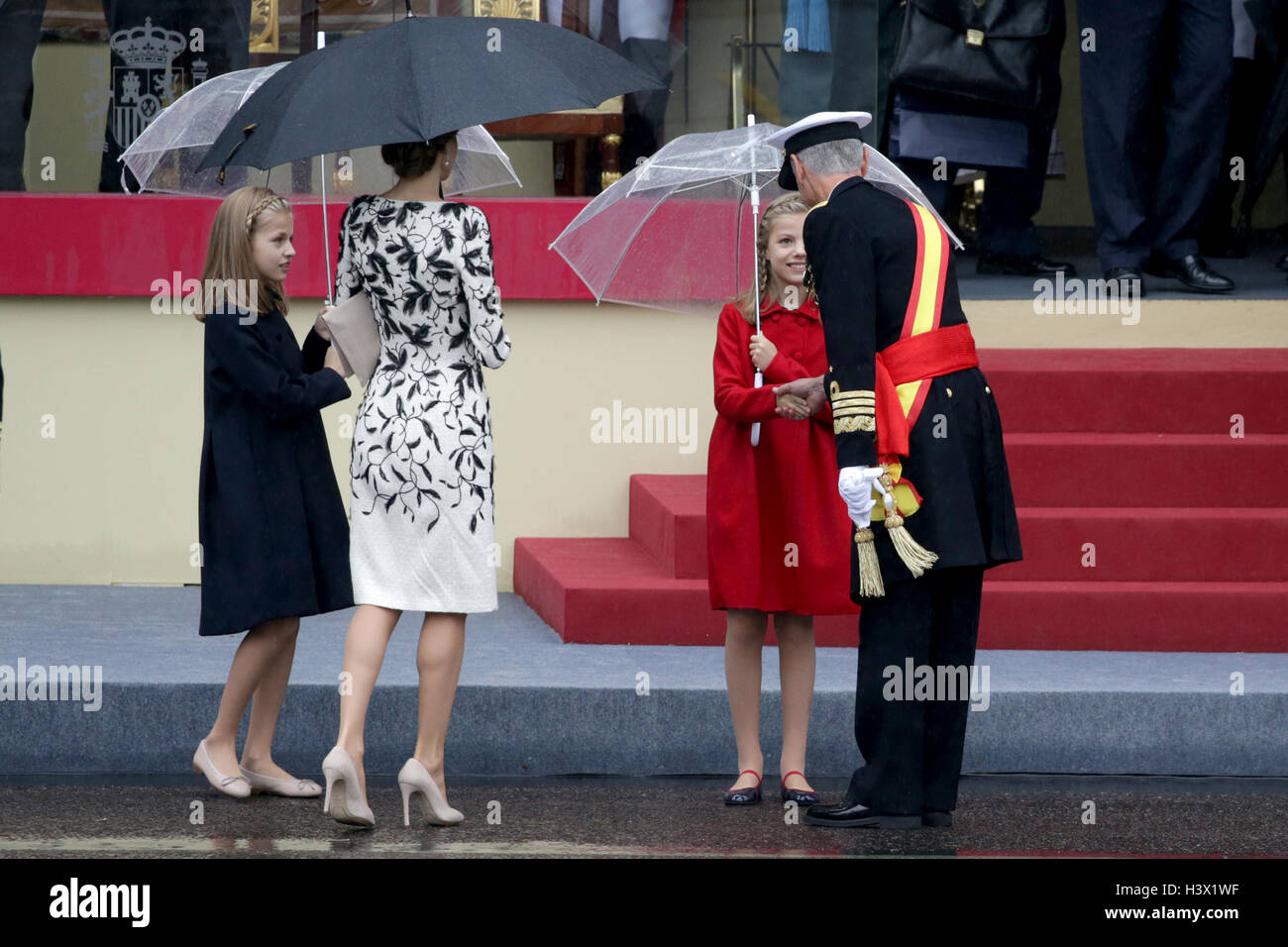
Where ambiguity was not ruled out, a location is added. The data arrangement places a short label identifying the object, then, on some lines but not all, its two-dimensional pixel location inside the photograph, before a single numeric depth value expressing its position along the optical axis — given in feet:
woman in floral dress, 31.63
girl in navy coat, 34.01
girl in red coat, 34.71
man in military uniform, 31.37
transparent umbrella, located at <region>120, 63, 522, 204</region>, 37.86
